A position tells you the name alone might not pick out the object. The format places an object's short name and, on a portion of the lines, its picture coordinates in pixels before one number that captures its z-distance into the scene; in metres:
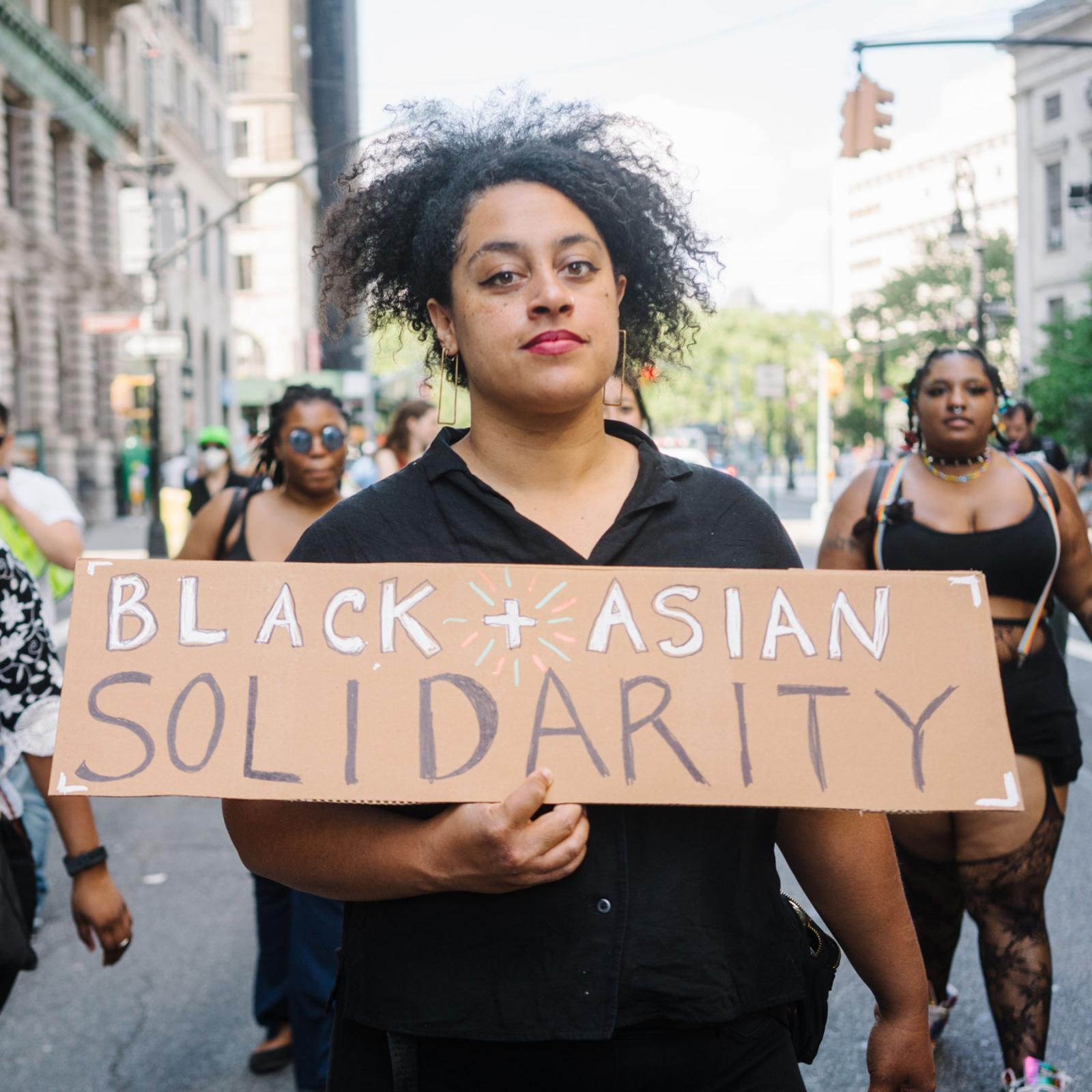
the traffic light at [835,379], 27.58
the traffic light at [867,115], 15.84
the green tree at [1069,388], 30.34
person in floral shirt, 2.81
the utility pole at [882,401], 53.00
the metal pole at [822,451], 29.36
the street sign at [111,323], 19.33
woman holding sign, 1.91
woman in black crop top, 3.71
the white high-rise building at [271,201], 63.25
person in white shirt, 5.44
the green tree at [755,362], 71.69
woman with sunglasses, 3.87
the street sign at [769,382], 35.62
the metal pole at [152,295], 20.91
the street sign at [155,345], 19.38
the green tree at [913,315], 61.59
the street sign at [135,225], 21.38
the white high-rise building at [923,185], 100.94
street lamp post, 22.94
